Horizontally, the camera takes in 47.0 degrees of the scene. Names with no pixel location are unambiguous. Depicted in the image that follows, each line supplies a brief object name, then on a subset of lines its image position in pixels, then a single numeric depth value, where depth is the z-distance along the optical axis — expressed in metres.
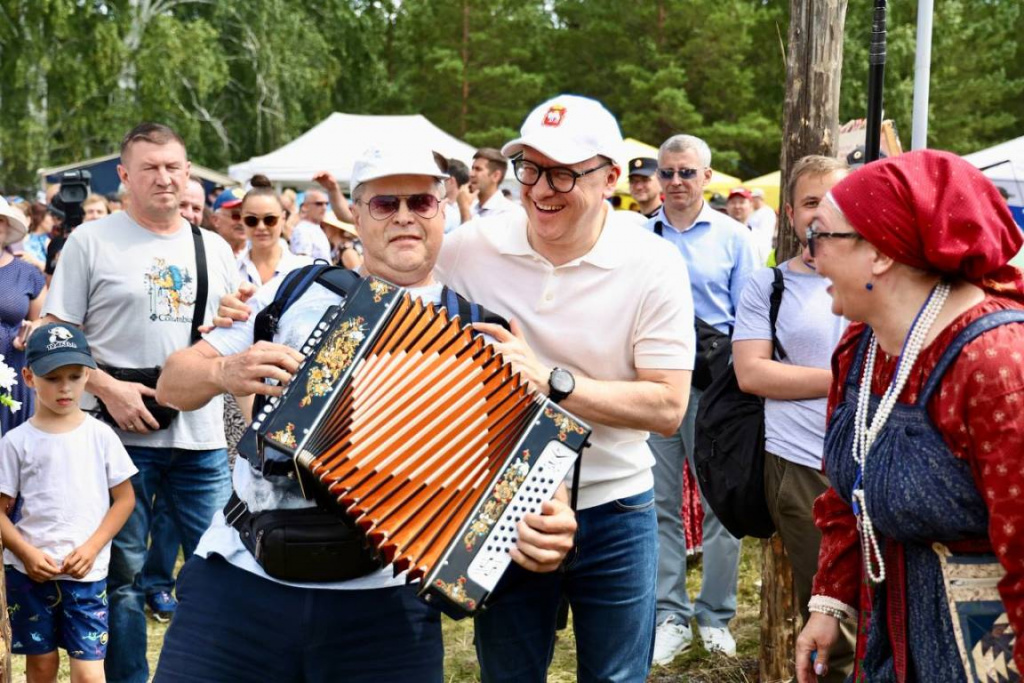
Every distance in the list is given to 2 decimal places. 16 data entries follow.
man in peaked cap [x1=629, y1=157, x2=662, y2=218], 7.98
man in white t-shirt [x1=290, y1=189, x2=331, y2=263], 11.02
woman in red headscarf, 2.35
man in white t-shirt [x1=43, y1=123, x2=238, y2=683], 4.93
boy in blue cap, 4.59
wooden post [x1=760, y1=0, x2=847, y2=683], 5.08
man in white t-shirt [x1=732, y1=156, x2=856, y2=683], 4.16
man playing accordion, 2.78
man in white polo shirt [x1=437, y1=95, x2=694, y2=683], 3.27
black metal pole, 4.81
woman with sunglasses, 6.62
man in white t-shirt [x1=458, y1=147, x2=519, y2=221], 8.59
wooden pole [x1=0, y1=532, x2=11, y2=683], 3.56
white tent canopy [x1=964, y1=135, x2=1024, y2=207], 8.28
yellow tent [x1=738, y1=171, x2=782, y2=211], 21.98
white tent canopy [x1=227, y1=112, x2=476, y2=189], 20.81
